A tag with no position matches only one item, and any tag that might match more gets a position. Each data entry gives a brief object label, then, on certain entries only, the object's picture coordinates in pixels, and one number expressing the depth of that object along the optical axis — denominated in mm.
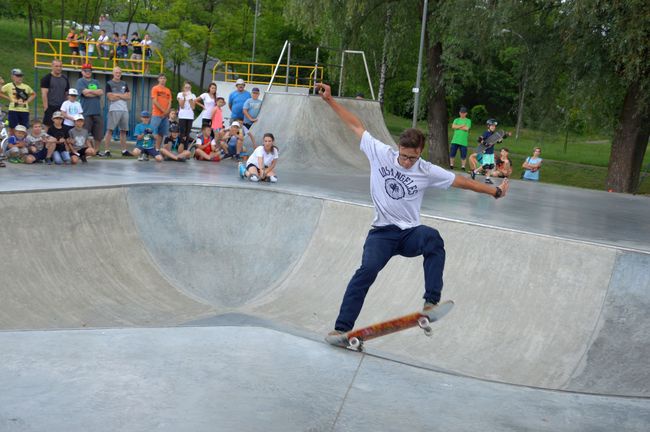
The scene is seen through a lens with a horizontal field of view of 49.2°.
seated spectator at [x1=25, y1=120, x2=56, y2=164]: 12742
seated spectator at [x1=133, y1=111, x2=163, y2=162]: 14883
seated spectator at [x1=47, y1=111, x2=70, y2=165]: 12898
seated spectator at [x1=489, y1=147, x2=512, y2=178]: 14583
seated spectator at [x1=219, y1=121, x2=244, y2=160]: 16328
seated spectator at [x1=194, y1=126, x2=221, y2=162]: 15859
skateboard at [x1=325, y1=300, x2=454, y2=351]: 5465
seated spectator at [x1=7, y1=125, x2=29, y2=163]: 12602
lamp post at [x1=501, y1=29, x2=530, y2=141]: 20250
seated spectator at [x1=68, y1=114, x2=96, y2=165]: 13180
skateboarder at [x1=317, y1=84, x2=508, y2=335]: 5480
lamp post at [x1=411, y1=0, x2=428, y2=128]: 22047
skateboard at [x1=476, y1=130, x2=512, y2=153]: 12680
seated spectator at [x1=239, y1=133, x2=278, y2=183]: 12680
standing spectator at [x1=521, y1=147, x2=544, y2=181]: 17797
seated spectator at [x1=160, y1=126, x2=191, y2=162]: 15023
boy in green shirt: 17656
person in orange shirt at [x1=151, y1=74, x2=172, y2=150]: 14921
